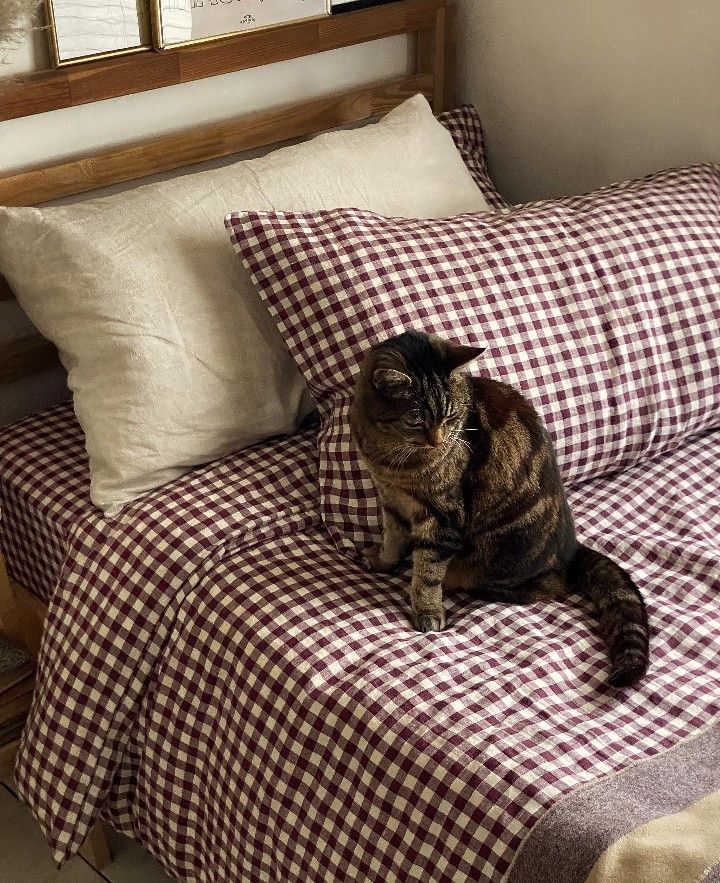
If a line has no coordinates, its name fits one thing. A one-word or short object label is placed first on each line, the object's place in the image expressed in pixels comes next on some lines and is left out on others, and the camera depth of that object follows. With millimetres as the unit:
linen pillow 1526
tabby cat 1328
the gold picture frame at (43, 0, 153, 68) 1613
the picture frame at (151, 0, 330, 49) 1739
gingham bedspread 1146
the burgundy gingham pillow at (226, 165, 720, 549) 1512
